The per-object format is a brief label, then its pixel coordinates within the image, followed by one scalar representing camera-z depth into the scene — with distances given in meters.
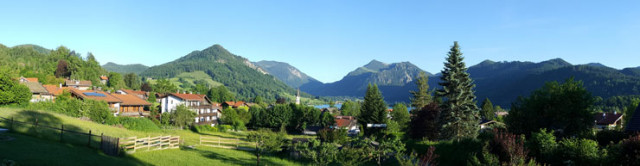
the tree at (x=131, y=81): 153.75
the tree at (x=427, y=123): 42.06
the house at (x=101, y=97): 61.41
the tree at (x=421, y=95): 63.47
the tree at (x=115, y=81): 133.61
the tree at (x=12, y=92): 42.72
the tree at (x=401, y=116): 81.50
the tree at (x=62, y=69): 124.19
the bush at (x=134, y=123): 48.56
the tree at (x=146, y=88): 141.40
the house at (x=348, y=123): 91.31
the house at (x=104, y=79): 142.91
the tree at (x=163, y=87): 150.11
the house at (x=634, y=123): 22.36
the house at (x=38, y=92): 58.47
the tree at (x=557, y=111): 30.98
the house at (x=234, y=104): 130.09
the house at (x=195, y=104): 80.58
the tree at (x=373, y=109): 68.12
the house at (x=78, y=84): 100.76
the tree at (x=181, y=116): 64.25
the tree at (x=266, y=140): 28.66
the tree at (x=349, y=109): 143.24
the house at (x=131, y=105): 66.69
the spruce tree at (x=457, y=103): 37.59
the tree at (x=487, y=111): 98.83
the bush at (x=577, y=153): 17.55
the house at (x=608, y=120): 80.50
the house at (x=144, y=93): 112.85
